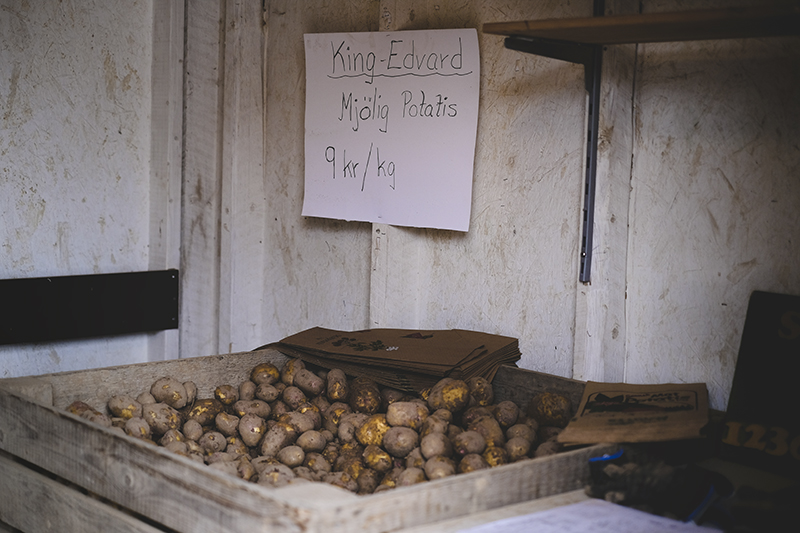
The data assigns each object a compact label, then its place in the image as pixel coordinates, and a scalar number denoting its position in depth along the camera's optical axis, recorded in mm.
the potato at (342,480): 2229
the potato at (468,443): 2217
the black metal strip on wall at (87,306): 3520
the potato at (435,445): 2195
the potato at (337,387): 2854
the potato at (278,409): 2795
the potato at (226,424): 2703
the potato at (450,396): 2518
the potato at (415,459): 2193
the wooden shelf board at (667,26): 1844
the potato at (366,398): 2730
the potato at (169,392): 2811
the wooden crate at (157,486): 1604
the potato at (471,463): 2107
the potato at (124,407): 2674
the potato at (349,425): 2557
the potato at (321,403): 2834
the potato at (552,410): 2459
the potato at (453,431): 2328
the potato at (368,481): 2238
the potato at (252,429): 2631
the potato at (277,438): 2525
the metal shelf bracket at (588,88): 2502
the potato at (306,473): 2303
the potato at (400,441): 2318
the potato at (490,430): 2270
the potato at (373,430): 2443
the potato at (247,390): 2932
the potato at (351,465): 2316
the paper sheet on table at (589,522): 1677
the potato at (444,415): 2445
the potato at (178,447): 2375
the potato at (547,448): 2168
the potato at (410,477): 2094
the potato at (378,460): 2311
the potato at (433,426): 2309
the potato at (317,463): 2383
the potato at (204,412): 2760
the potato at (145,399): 2773
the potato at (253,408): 2793
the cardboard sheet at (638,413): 2049
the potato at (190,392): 2869
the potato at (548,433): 2343
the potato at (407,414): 2428
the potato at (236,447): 2558
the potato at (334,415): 2674
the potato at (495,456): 2176
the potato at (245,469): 2248
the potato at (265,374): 3006
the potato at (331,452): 2479
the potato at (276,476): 2165
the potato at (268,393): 2898
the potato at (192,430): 2638
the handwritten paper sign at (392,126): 3113
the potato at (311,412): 2699
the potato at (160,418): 2615
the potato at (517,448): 2213
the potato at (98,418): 2412
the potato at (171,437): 2504
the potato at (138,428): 2486
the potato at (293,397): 2850
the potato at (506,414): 2461
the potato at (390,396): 2764
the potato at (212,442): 2570
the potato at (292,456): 2428
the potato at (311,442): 2511
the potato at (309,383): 2920
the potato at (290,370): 3000
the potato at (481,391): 2654
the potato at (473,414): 2463
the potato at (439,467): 2062
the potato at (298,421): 2607
